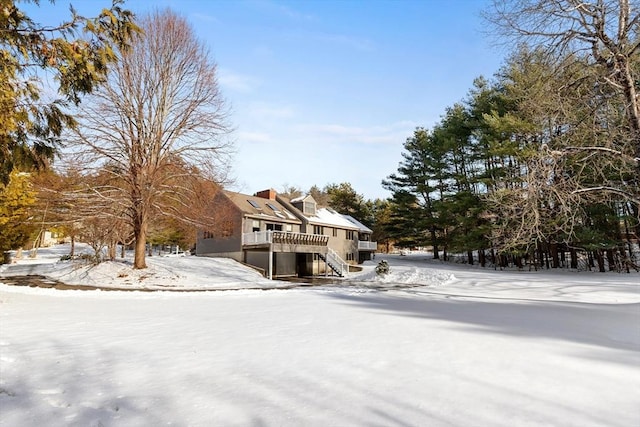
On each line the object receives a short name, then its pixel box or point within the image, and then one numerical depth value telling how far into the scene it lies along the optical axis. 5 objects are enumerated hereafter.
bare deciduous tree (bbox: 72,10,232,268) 17.19
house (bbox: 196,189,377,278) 23.48
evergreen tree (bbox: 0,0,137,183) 6.70
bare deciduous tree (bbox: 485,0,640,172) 7.70
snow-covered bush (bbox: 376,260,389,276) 19.67
